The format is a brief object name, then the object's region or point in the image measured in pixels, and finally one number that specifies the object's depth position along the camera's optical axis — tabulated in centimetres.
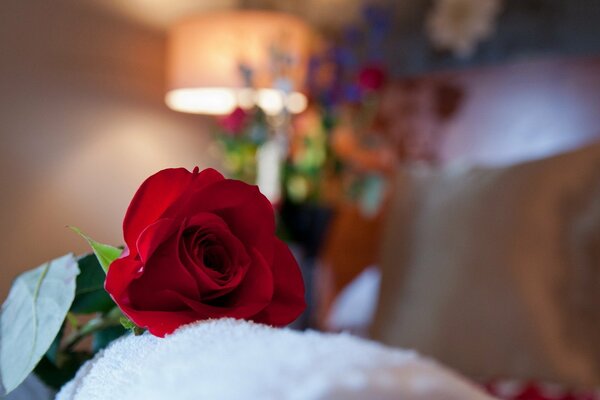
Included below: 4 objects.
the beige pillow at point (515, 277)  112
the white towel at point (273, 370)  18
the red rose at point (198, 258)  27
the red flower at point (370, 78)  205
